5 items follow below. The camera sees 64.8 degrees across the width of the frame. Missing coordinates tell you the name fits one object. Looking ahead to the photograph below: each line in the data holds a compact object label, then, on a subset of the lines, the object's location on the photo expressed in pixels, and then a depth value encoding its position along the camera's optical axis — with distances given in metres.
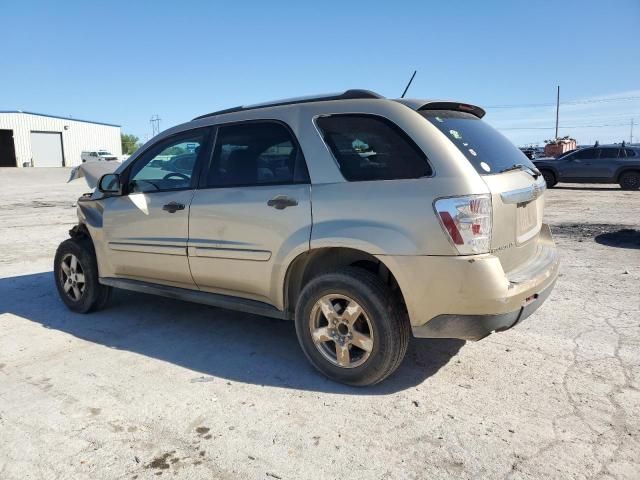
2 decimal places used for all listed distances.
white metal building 48.09
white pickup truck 48.44
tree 82.78
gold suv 2.90
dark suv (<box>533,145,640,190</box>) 17.86
